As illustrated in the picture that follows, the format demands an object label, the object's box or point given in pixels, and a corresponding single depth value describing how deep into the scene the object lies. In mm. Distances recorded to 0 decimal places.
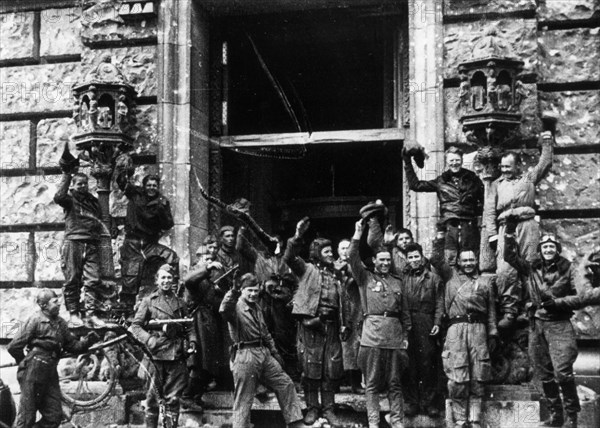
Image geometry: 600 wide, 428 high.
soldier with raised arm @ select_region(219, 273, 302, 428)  10453
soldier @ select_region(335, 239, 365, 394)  11297
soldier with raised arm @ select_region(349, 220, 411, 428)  10398
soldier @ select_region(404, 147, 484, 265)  11188
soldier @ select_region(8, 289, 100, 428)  10492
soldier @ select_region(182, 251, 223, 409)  11250
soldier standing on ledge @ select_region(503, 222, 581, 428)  10055
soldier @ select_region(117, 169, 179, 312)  11977
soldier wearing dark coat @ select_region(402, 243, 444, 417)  10812
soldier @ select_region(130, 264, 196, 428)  10758
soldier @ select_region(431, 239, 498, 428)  10312
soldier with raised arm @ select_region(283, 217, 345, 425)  10859
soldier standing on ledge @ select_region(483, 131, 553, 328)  10695
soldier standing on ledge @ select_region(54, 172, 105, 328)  11719
